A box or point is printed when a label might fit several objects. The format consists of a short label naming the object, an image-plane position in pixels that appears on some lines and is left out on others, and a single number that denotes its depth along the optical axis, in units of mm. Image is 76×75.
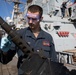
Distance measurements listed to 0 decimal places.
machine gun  785
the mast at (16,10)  11274
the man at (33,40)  927
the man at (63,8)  6170
